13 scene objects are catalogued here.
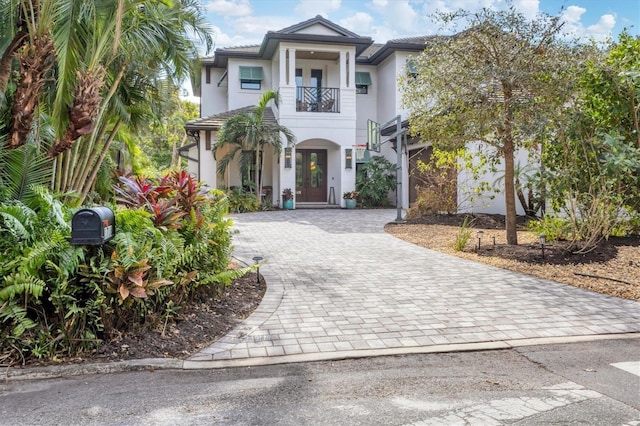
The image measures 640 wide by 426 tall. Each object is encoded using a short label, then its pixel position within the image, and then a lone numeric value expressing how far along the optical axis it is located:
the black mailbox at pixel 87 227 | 3.97
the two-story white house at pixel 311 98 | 19.81
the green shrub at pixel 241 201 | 18.44
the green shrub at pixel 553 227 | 8.66
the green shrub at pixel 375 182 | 20.53
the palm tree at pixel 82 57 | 4.94
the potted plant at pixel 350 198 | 20.11
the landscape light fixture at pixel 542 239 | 8.25
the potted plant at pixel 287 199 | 19.61
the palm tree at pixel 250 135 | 17.64
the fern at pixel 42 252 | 3.88
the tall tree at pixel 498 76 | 8.49
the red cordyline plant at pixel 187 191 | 5.91
